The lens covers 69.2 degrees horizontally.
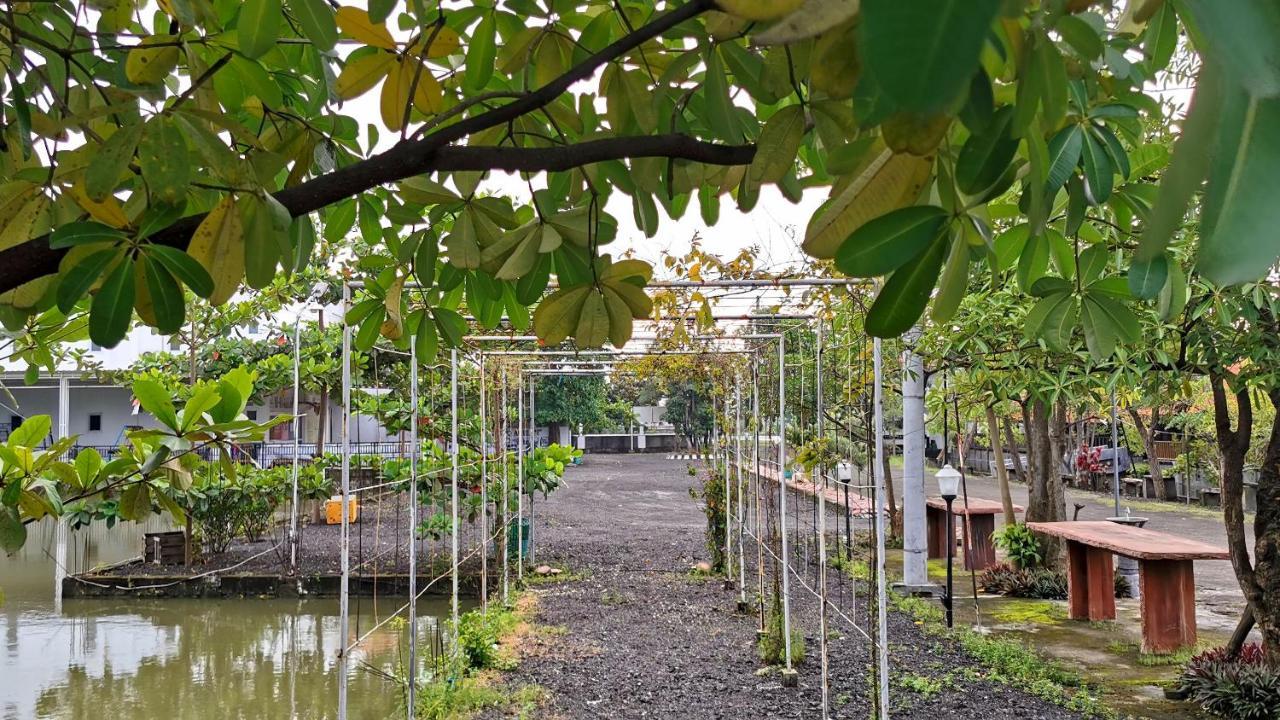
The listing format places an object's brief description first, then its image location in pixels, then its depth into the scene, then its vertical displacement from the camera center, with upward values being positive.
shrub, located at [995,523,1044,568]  7.43 -1.20
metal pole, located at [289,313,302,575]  7.63 -1.04
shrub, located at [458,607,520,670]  5.23 -1.39
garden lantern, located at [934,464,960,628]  5.91 -0.57
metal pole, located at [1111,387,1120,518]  8.65 -0.62
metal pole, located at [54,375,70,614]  7.23 -1.36
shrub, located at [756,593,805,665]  5.27 -1.41
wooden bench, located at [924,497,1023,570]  8.09 -1.16
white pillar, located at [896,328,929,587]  6.58 -0.43
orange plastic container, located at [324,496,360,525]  10.83 -1.25
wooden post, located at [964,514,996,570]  8.12 -1.28
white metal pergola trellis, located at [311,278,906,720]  3.59 -0.24
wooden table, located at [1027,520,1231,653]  5.07 -1.03
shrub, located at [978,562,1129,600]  7.08 -1.45
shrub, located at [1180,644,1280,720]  3.98 -1.30
